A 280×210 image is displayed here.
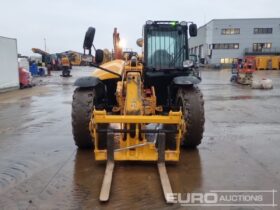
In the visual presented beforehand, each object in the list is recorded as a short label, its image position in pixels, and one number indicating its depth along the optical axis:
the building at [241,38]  39.46
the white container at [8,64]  12.21
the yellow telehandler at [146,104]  3.49
